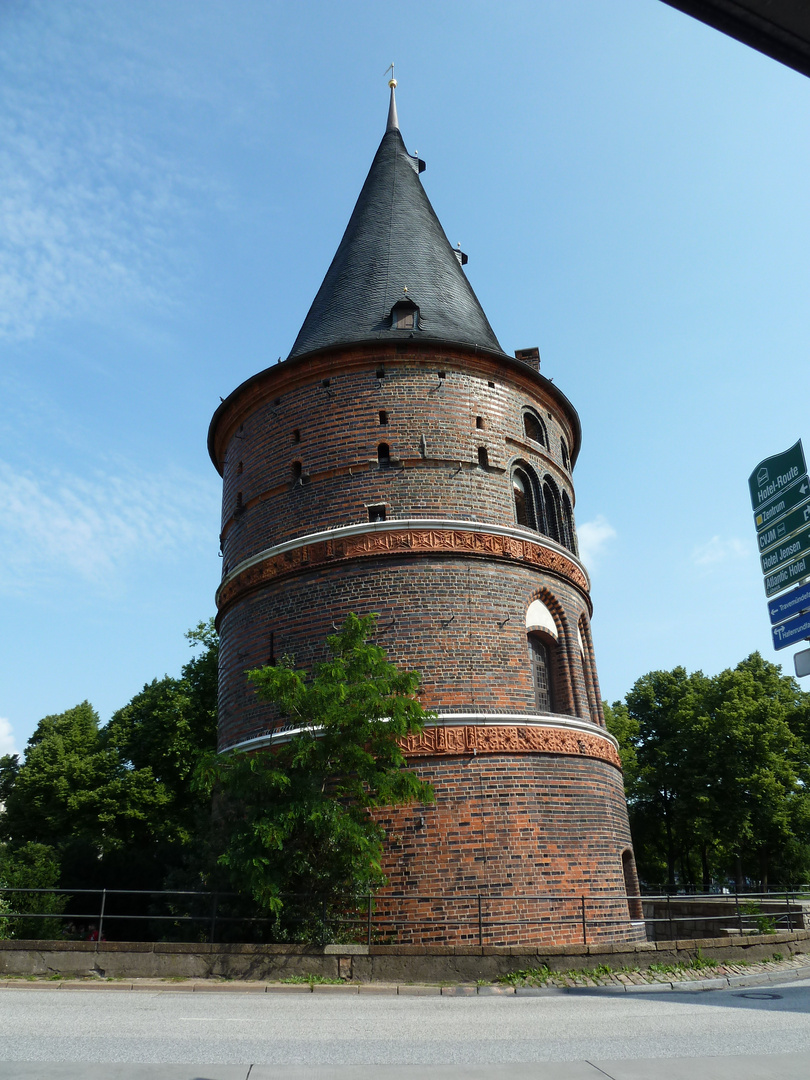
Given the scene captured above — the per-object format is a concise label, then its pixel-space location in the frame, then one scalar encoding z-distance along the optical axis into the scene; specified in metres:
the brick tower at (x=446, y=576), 12.56
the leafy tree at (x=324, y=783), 10.56
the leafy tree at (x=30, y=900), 13.37
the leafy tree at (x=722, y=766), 29.89
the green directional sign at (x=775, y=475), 6.25
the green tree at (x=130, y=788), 21.86
